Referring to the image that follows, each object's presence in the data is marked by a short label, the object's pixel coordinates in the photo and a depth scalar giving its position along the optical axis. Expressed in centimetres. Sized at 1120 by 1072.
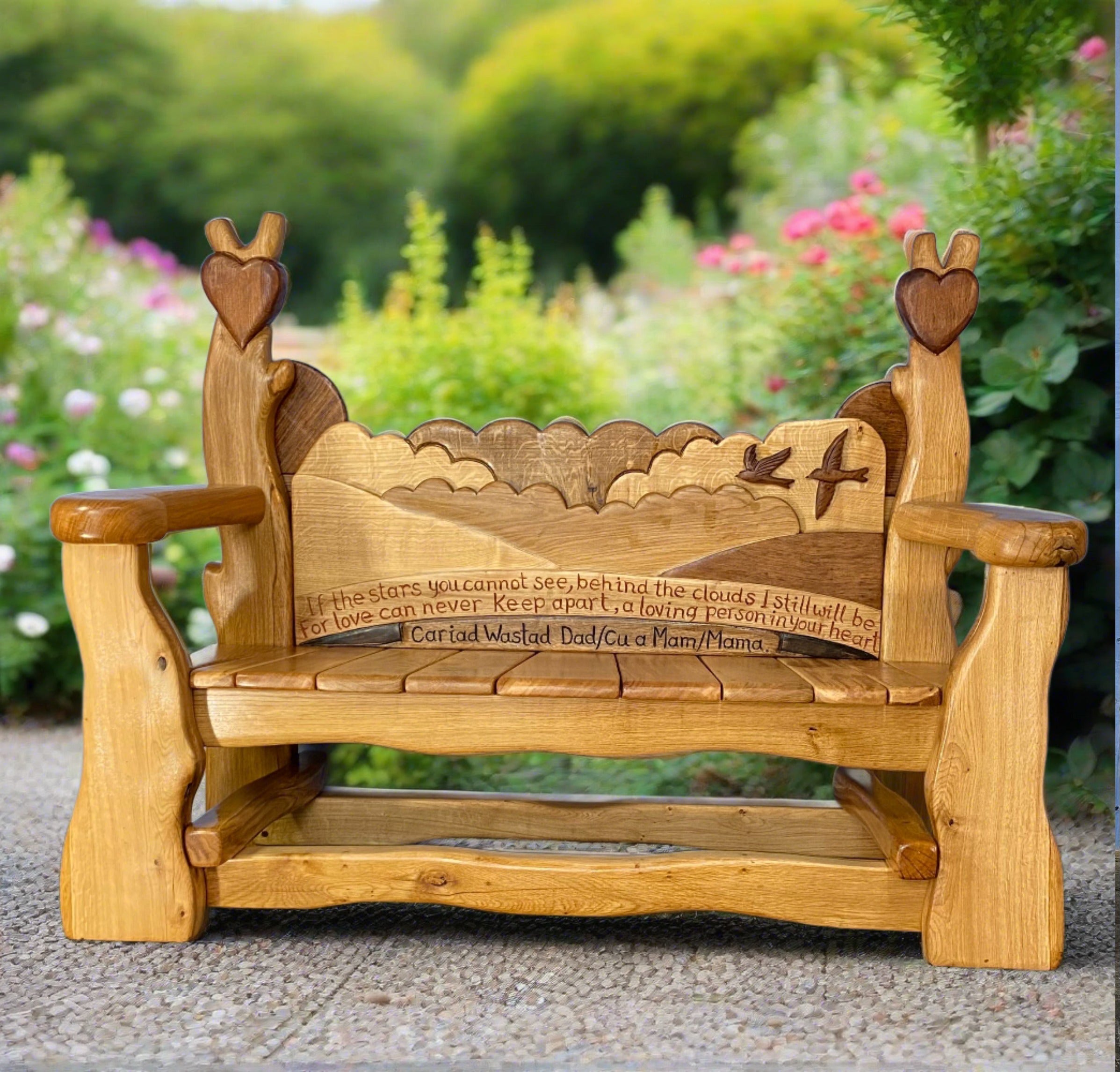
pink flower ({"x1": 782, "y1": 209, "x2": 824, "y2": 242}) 375
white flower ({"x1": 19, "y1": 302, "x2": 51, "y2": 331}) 409
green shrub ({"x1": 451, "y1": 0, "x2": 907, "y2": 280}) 1080
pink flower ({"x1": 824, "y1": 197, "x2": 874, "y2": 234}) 354
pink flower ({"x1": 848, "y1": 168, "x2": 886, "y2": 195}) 382
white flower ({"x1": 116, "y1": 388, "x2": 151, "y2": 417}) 389
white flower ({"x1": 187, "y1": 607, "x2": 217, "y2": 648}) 368
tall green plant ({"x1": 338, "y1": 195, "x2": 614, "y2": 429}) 390
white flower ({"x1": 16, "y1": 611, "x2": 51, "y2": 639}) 352
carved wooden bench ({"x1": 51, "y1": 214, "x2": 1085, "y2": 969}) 194
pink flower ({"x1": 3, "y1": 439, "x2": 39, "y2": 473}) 376
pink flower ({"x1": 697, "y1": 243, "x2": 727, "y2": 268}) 427
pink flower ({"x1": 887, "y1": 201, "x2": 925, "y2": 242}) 348
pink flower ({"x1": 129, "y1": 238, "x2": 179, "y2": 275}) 539
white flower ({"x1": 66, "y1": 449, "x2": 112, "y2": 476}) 364
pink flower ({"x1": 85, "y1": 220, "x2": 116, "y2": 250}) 520
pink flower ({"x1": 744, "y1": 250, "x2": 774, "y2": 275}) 404
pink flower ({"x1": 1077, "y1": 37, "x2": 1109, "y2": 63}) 330
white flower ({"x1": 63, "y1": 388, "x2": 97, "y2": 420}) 379
